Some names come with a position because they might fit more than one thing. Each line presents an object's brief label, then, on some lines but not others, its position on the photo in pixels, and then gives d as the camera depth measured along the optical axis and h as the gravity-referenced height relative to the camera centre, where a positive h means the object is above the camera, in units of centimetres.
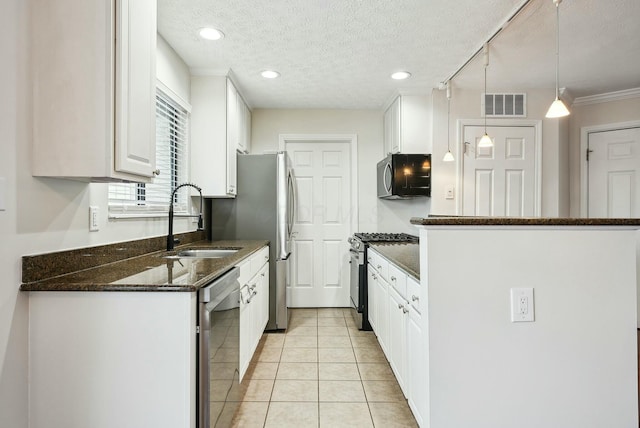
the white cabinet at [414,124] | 357 +94
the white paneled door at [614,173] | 349 +44
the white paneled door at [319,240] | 429 -32
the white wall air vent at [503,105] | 361 +114
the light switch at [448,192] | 359 +24
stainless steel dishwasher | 139 -60
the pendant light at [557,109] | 211 +65
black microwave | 349 +40
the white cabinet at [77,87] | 132 +48
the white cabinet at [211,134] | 301 +69
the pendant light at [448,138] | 334 +80
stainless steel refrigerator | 337 +2
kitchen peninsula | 145 -45
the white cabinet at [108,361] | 130 -56
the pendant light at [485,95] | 265 +121
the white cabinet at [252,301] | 223 -65
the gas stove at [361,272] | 337 -58
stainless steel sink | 257 -29
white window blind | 204 +29
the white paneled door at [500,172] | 360 +45
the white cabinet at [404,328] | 156 -66
